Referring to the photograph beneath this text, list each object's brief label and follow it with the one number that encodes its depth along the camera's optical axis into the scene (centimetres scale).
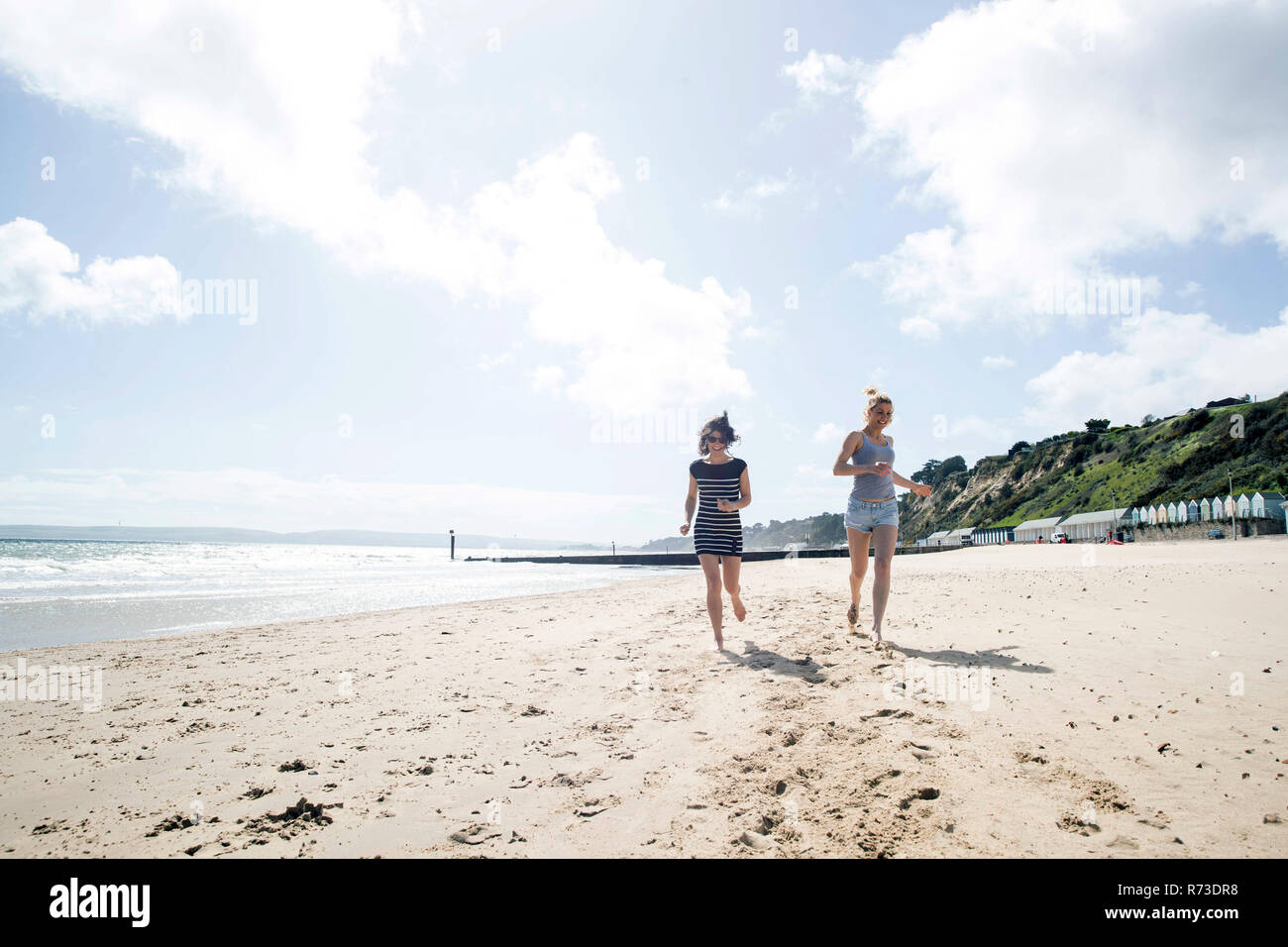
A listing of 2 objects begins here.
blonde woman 618
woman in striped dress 633
